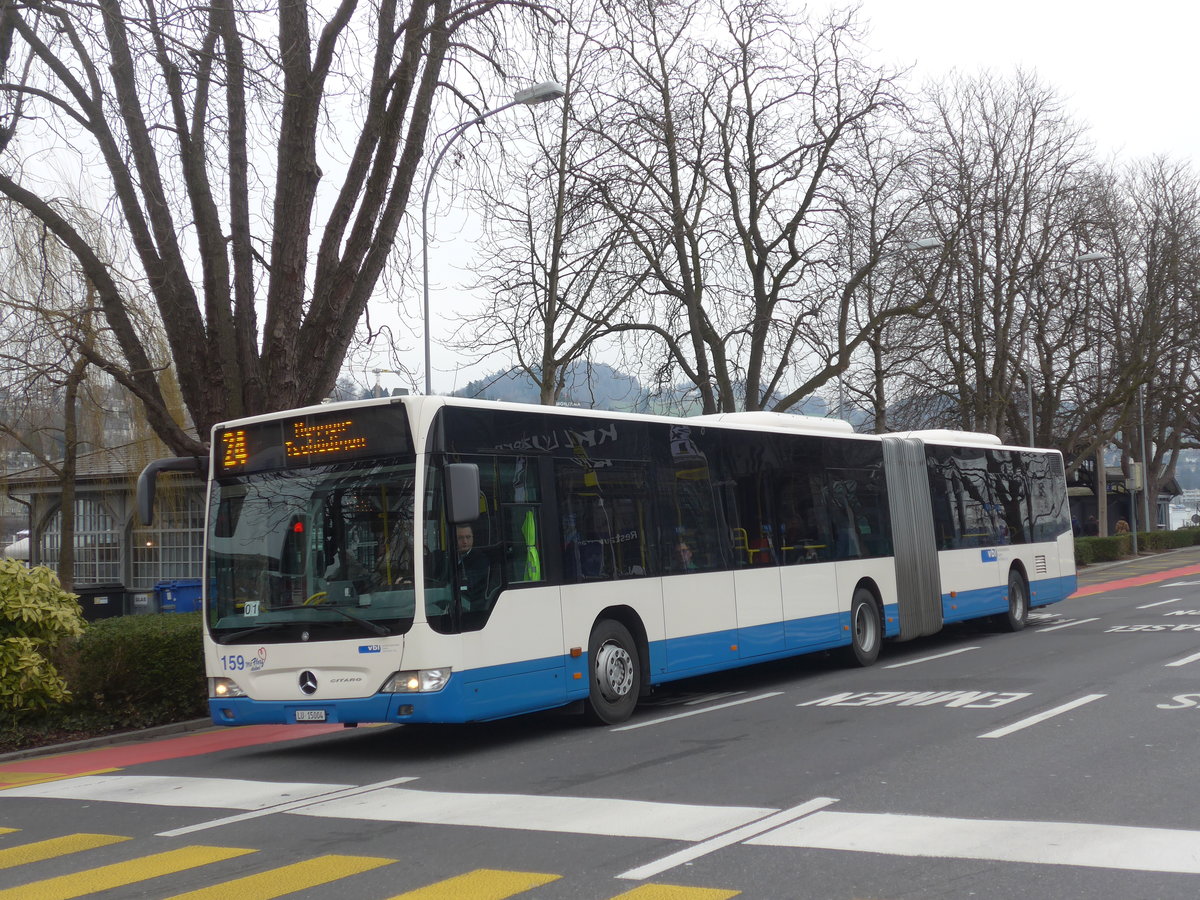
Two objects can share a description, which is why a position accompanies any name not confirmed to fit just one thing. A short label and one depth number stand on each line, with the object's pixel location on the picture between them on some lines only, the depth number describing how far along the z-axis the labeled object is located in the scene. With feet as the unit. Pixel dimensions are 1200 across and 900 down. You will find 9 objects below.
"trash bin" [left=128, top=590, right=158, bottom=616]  102.01
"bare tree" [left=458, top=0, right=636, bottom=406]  72.02
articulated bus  32.35
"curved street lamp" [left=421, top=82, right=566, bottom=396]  48.57
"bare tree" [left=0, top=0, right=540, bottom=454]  45.27
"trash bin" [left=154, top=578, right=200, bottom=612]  102.47
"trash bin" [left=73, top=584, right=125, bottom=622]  94.68
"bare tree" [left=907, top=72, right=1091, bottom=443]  115.24
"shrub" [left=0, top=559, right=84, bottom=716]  39.52
